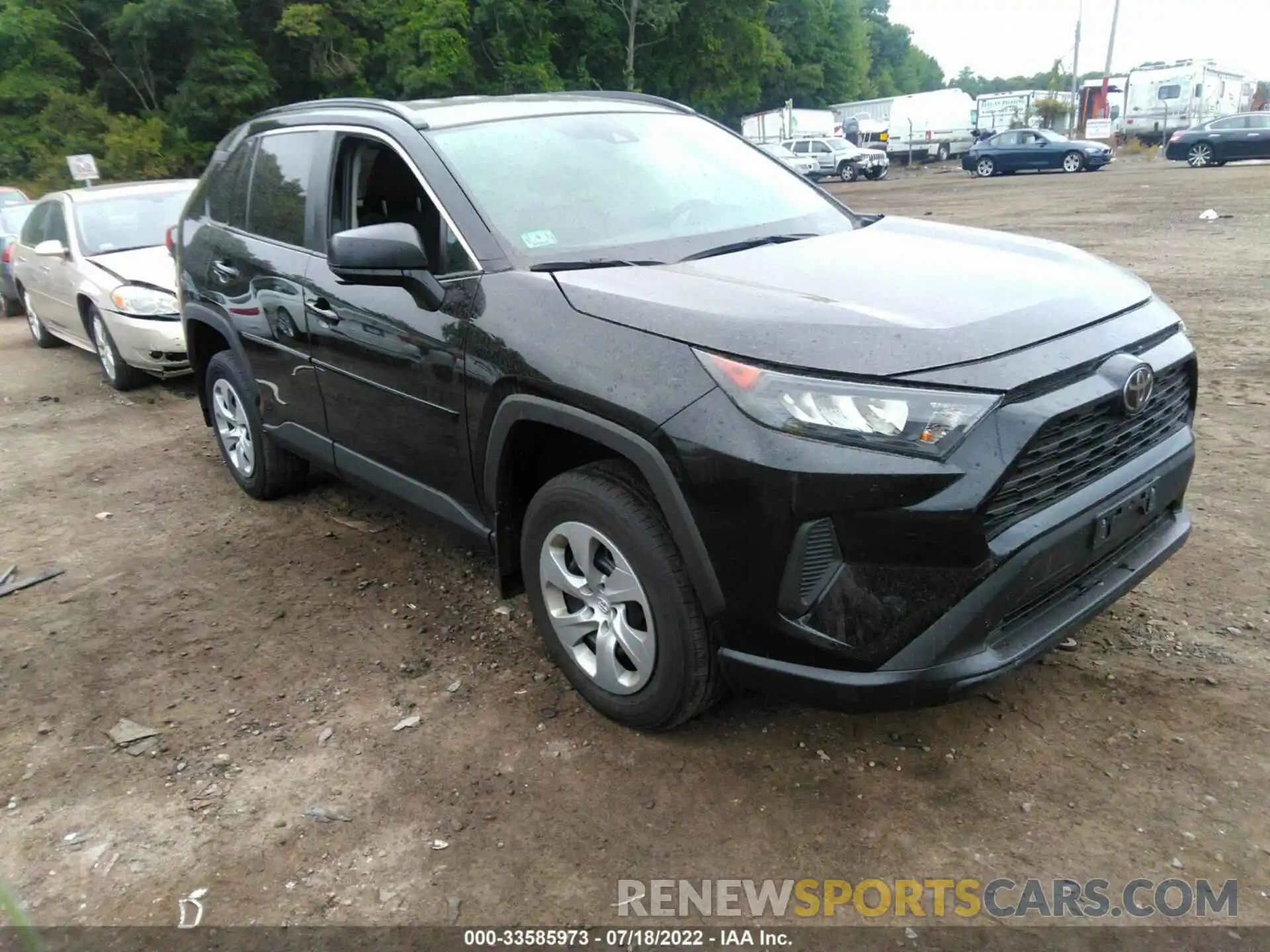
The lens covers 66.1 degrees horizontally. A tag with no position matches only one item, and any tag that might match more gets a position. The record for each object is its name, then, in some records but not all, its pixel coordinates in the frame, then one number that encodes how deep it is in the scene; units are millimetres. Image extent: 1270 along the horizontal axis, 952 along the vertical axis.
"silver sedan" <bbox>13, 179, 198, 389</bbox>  7211
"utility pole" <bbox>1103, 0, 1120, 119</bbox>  45094
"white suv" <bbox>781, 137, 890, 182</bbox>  35656
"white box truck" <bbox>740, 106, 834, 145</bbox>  46031
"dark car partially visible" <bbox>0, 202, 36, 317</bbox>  12257
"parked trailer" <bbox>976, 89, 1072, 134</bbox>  47156
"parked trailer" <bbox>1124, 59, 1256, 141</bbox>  38375
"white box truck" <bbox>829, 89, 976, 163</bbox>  44750
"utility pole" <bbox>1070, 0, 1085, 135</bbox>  45281
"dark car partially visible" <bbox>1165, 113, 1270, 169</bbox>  26828
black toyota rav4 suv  2309
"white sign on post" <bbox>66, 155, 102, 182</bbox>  18578
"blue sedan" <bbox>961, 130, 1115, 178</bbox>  29625
